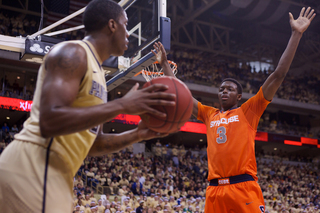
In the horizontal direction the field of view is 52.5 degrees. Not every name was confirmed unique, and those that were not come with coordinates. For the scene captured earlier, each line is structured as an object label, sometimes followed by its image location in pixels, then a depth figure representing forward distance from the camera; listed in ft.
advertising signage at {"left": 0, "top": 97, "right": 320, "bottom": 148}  59.98
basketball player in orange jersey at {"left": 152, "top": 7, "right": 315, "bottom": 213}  12.40
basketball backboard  18.94
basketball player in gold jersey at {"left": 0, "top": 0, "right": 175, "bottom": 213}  5.68
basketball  7.12
